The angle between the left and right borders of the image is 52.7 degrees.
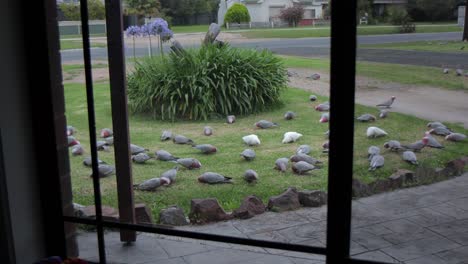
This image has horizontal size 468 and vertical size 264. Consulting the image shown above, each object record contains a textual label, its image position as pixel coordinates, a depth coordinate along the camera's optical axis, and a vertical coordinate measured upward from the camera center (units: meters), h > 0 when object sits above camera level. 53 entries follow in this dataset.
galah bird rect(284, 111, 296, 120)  4.64 -0.66
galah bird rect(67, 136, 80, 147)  3.97 -0.74
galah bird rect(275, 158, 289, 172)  3.82 -0.94
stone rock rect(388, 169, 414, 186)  3.42 -0.96
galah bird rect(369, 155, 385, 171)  3.57 -0.88
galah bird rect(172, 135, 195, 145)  4.25 -0.80
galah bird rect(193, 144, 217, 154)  4.07 -0.84
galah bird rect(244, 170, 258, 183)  3.62 -0.97
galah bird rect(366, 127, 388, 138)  3.97 -0.73
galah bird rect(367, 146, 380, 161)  3.67 -0.83
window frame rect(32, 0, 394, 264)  1.42 -0.32
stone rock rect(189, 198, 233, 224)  3.00 -1.03
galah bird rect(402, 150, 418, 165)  3.65 -0.87
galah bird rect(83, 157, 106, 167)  3.79 -0.87
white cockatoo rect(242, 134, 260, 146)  4.21 -0.81
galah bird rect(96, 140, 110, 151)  4.13 -0.81
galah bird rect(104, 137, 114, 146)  4.17 -0.78
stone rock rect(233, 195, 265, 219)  3.07 -1.04
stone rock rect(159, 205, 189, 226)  3.04 -1.06
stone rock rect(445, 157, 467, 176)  3.60 -0.93
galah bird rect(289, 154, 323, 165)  3.89 -0.91
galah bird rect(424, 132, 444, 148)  3.89 -0.81
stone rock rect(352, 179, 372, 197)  3.31 -1.00
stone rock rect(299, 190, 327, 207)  3.25 -1.03
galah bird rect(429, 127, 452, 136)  3.95 -0.72
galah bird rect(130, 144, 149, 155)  4.02 -0.83
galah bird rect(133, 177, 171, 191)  3.44 -0.96
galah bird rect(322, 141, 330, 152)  4.05 -0.85
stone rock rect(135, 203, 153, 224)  2.86 -0.99
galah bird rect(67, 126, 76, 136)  4.07 -0.66
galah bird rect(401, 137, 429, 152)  3.85 -0.82
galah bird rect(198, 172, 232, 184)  3.53 -0.96
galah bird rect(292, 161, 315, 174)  3.77 -0.95
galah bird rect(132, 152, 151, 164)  3.90 -0.87
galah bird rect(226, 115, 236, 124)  4.59 -0.67
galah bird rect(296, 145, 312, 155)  4.07 -0.88
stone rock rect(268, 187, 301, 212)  3.20 -1.04
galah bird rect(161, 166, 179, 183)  3.52 -0.92
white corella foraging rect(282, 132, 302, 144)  4.26 -0.80
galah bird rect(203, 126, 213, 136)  4.39 -0.75
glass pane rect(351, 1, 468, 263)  2.48 -0.79
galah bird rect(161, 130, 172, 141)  4.31 -0.77
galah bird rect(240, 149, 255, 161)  3.96 -0.88
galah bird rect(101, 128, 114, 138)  4.15 -0.70
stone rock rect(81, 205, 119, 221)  2.88 -0.99
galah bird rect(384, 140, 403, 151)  3.84 -0.81
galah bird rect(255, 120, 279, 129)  4.54 -0.73
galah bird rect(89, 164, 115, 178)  3.45 -0.86
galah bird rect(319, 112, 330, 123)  4.51 -0.68
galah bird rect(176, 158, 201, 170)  3.77 -0.89
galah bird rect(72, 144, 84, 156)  3.95 -0.81
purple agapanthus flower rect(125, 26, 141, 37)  3.28 +0.14
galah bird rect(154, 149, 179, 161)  3.91 -0.86
